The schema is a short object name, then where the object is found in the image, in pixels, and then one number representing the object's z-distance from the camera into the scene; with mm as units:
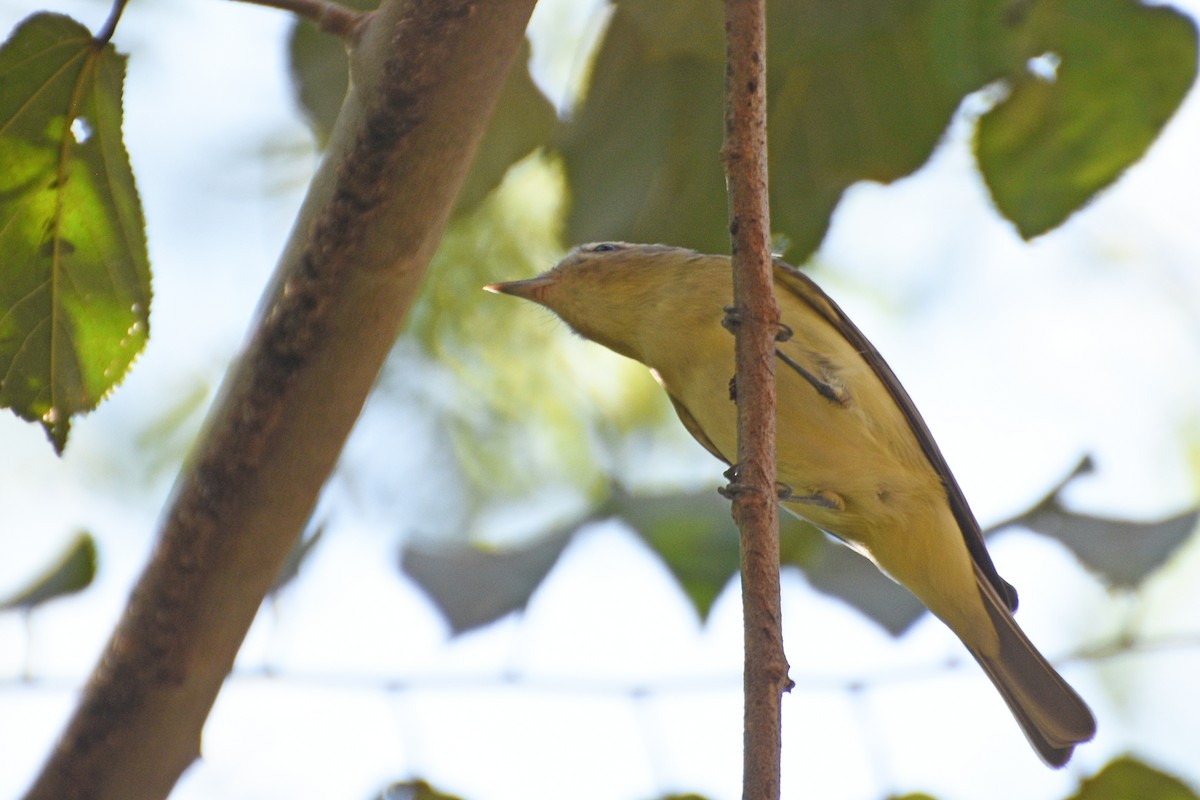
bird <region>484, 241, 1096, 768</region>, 5988
